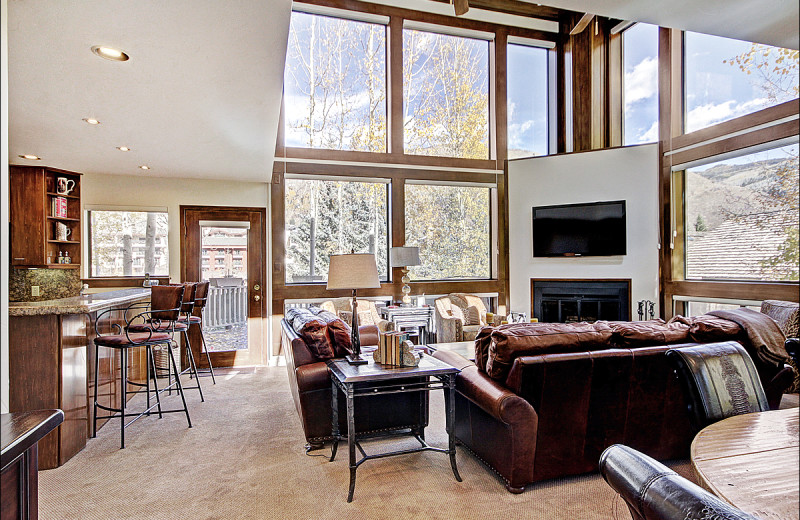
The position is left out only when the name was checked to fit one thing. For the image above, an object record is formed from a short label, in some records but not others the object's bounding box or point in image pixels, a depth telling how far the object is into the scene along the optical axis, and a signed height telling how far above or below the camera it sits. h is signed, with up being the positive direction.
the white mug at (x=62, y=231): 4.89 +0.37
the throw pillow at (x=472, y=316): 6.53 -0.77
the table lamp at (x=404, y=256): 6.14 +0.09
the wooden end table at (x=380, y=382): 2.58 -0.71
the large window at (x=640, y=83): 6.32 +2.54
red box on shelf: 4.82 +0.63
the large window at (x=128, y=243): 5.43 +0.27
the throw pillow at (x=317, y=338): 3.25 -0.53
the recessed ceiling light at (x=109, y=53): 2.22 +1.05
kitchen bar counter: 2.88 -0.65
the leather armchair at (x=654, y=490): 0.90 -0.50
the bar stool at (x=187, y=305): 4.00 -0.37
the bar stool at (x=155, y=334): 3.29 -0.54
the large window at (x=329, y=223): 6.32 +0.58
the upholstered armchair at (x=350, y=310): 5.96 -0.63
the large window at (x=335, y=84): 6.53 +2.64
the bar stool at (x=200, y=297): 4.51 -0.35
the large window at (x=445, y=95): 7.04 +2.64
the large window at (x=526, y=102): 7.45 +2.64
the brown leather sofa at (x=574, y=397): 2.46 -0.76
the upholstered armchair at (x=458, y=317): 6.20 -0.77
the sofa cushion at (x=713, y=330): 2.67 -0.42
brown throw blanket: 2.63 -0.44
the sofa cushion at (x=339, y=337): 3.29 -0.53
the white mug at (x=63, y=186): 4.90 +0.87
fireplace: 6.30 -0.56
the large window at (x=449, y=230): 6.93 +0.51
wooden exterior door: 5.69 -0.12
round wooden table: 1.05 -0.56
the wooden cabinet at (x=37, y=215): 4.51 +0.52
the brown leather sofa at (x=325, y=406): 3.13 -1.01
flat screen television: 6.32 +0.45
